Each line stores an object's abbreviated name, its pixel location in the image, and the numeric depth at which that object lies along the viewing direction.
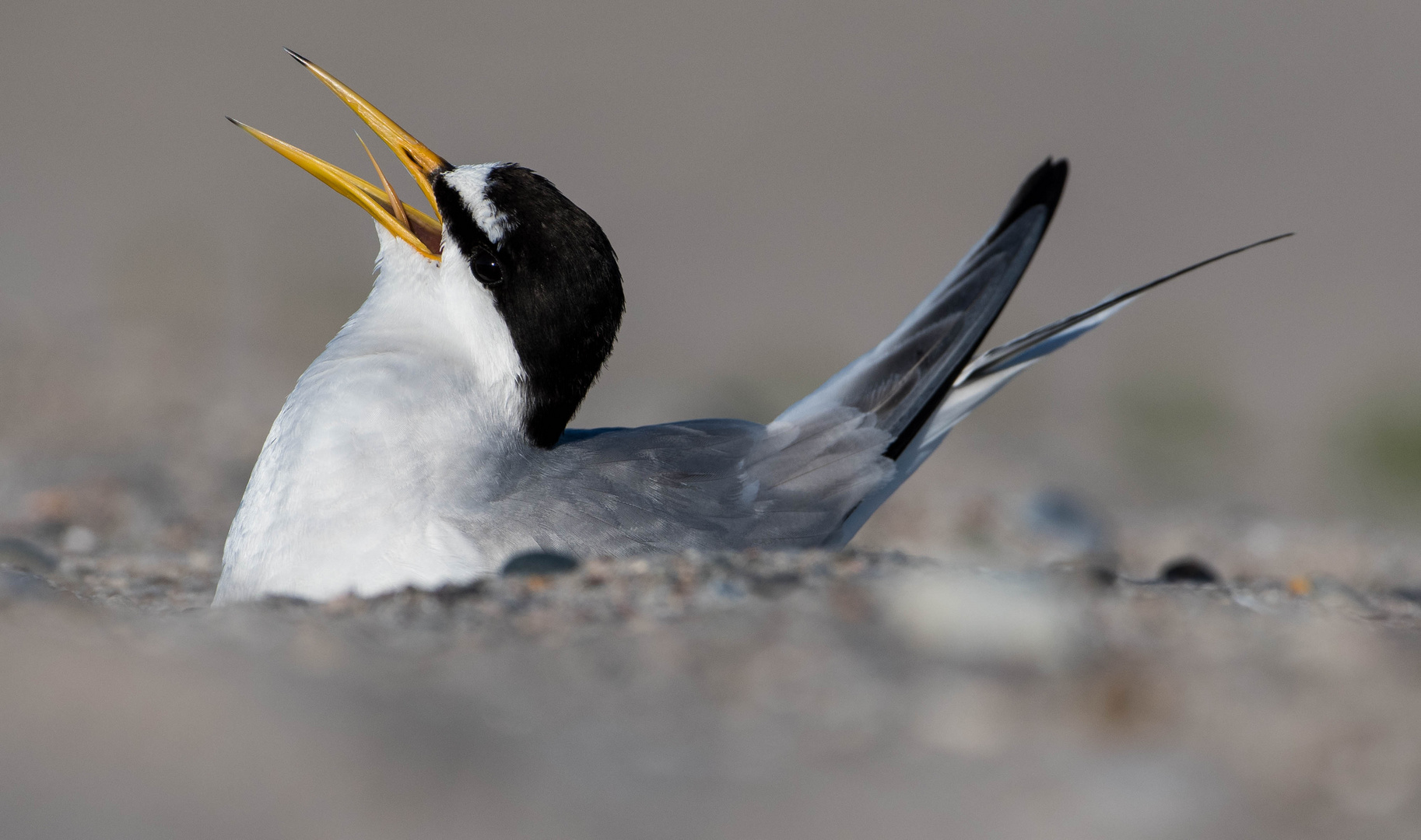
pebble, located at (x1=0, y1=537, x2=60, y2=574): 8.96
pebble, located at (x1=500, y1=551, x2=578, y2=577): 7.08
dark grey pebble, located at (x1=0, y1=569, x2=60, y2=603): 6.70
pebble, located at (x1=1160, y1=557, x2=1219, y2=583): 8.98
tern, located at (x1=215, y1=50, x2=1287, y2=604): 7.45
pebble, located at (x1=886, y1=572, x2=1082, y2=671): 5.70
